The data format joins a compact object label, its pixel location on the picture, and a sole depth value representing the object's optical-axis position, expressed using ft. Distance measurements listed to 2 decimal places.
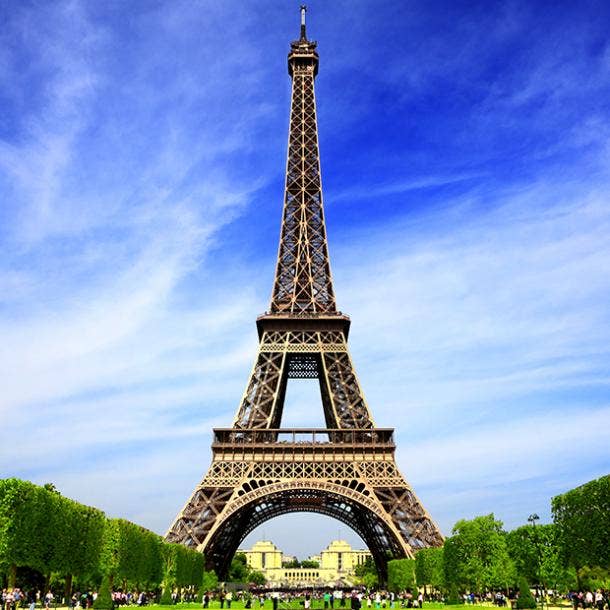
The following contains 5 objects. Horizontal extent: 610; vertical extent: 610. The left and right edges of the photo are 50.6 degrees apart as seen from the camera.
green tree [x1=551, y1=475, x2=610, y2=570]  112.72
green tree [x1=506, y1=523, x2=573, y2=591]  155.84
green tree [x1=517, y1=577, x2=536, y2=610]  123.54
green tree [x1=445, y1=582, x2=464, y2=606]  149.48
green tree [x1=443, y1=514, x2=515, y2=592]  154.61
